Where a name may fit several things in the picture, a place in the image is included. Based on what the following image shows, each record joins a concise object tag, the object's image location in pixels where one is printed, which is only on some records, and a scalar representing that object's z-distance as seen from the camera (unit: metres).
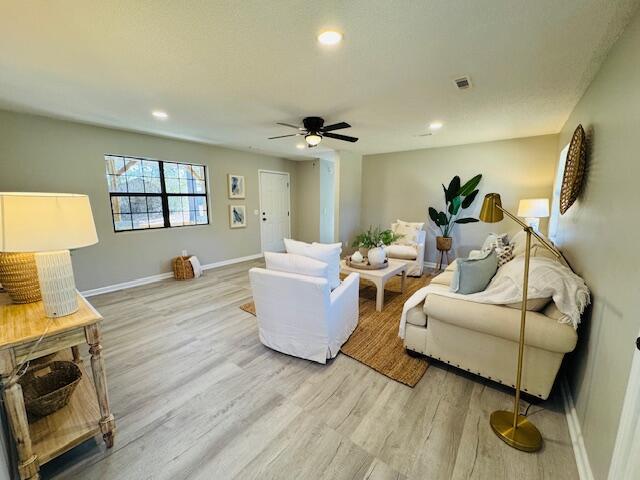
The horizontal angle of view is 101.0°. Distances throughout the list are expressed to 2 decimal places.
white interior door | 6.21
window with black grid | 4.06
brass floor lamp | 1.48
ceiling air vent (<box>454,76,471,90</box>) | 2.14
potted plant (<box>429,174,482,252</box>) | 4.59
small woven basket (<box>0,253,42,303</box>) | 1.43
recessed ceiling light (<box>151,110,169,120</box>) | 3.05
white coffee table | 3.15
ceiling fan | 3.17
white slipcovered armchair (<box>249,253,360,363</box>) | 2.10
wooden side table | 1.17
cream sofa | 1.67
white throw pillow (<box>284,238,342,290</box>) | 2.32
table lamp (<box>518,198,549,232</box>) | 3.63
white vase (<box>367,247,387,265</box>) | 3.39
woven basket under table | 1.42
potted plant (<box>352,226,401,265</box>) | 3.40
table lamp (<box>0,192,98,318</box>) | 1.15
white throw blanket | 1.63
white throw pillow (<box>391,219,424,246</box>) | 4.77
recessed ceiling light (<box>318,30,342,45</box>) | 1.56
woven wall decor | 2.01
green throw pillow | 2.08
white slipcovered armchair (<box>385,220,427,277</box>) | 4.42
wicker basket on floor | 4.50
